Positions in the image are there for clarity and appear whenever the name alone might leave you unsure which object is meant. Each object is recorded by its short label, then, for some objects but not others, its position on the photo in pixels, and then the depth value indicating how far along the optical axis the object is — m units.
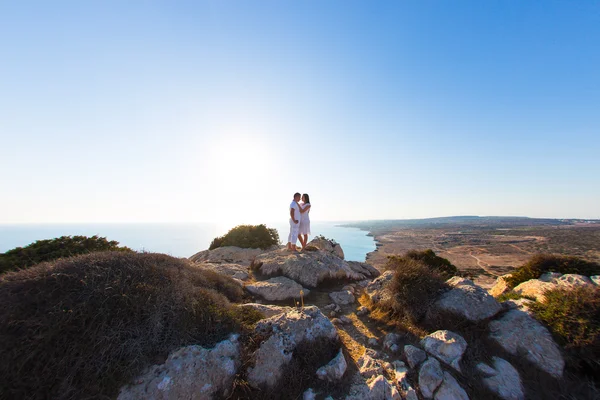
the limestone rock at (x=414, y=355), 4.67
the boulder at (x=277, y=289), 8.63
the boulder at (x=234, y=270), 10.73
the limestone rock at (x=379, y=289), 7.37
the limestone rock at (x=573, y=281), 5.91
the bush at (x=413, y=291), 6.04
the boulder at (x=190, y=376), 3.60
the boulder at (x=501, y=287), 7.56
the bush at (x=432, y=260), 9.71
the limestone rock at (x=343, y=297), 8.60
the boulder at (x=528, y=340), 4.53
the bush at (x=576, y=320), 4.46
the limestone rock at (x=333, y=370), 4.21
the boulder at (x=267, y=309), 6.30
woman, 12.16
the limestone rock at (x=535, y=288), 5.95
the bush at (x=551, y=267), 7.23
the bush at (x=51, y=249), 6.76
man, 12.02
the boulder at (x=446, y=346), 4.57
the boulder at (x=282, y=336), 4.17
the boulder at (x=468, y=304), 5.52
